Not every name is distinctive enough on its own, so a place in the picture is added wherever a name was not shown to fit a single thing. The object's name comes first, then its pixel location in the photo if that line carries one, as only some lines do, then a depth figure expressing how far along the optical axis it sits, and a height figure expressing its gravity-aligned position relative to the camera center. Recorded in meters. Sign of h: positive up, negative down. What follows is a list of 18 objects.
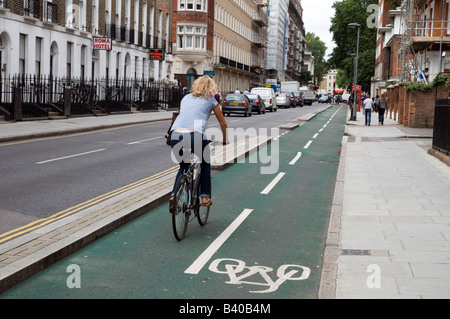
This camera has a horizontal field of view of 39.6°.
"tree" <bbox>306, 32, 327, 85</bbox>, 195.25 +13.22
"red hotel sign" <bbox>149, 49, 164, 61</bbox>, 42.94 +2.78
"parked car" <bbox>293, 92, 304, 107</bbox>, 75.31 +0.04
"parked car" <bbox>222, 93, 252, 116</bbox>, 39.66 -0.48
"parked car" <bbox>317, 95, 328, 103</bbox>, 112.00 +0.19
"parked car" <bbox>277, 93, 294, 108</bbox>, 64.69 -0.15
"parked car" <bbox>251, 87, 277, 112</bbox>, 51.44 +0.19
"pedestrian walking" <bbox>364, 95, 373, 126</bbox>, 34.41 -0.30
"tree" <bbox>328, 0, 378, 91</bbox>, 89.00 +9.16
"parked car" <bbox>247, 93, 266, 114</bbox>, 44.66 -0.31
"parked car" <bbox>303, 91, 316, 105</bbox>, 89.75 +0.37
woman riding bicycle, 6.87 -0.26
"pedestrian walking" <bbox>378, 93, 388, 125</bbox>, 34.67 -0.44
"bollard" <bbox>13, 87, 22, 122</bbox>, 23.41 -0.53
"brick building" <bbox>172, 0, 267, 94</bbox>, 62.45 +6.46
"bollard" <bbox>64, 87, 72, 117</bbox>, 27.83 -0.42
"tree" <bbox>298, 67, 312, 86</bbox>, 171.88 +6.20
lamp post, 39.78 -0.76
